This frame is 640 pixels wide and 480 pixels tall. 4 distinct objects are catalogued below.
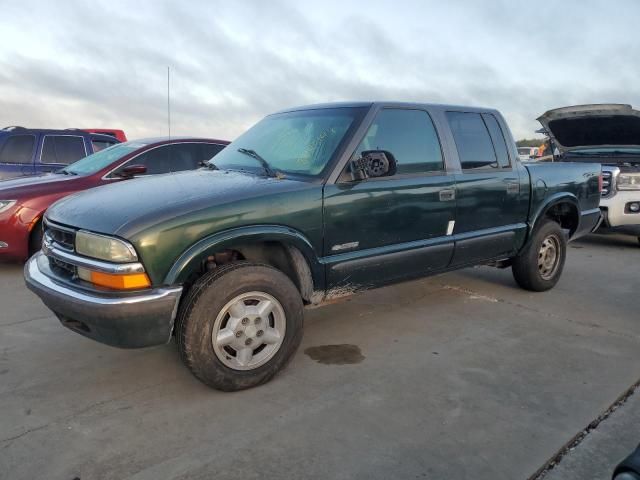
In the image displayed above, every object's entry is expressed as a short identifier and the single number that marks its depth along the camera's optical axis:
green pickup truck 2.85
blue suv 8.16
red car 5.60
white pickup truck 7.47
